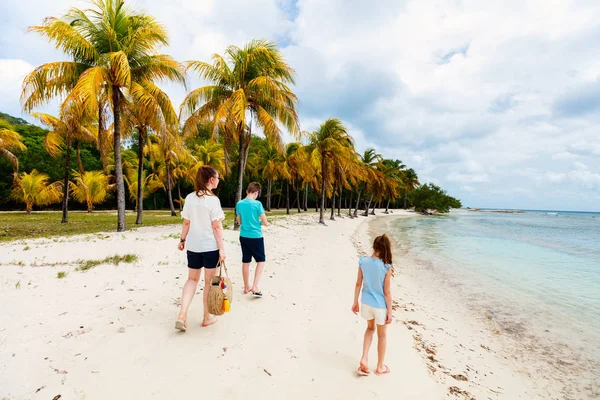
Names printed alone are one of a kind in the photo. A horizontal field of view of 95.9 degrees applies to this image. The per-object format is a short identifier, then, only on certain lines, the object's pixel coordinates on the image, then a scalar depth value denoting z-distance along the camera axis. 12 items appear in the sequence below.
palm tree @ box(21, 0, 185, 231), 8.91
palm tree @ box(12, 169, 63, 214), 19.08
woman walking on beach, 3.29
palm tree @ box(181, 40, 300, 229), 11.70
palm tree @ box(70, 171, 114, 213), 21.27
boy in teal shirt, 4.57
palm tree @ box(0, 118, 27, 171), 15.84
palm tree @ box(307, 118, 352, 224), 21.94
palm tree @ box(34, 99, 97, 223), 14.12
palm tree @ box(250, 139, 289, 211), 30.47
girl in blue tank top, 2.94
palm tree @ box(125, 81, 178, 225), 10.02
